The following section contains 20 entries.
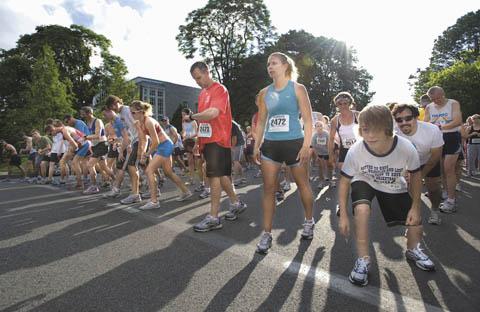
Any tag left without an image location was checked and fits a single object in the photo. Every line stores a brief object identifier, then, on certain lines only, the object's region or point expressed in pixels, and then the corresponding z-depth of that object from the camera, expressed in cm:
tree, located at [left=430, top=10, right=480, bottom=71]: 4562
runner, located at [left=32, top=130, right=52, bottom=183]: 1083
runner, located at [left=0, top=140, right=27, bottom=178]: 1275
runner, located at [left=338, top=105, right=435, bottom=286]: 246
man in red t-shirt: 415
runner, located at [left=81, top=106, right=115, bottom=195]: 754
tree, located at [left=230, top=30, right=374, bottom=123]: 3447
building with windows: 5509
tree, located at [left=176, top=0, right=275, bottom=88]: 3438
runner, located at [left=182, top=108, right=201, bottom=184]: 854
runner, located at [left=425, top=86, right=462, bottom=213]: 483
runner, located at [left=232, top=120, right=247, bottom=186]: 667
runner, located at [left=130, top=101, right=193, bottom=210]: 540
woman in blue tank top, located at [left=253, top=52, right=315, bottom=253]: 335
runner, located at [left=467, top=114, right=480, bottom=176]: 979
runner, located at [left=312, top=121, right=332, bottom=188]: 797
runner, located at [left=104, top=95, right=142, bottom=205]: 609
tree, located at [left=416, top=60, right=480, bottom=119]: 2369
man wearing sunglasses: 316
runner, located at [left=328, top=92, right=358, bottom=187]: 528
